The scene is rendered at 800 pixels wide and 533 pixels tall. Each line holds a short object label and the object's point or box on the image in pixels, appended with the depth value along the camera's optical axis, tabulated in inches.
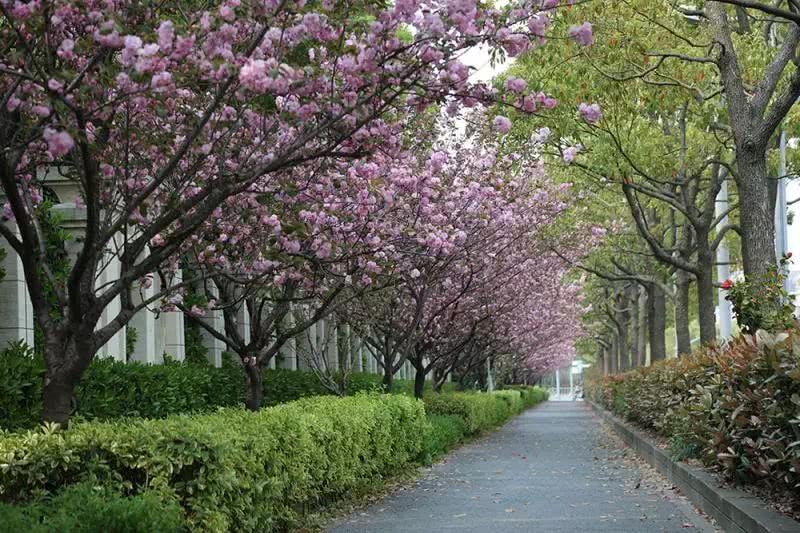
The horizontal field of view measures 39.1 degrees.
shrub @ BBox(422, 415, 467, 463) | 766.5
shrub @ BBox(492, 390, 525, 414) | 1695.1
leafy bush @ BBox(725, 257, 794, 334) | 568.1
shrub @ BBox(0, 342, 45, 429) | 423.5
